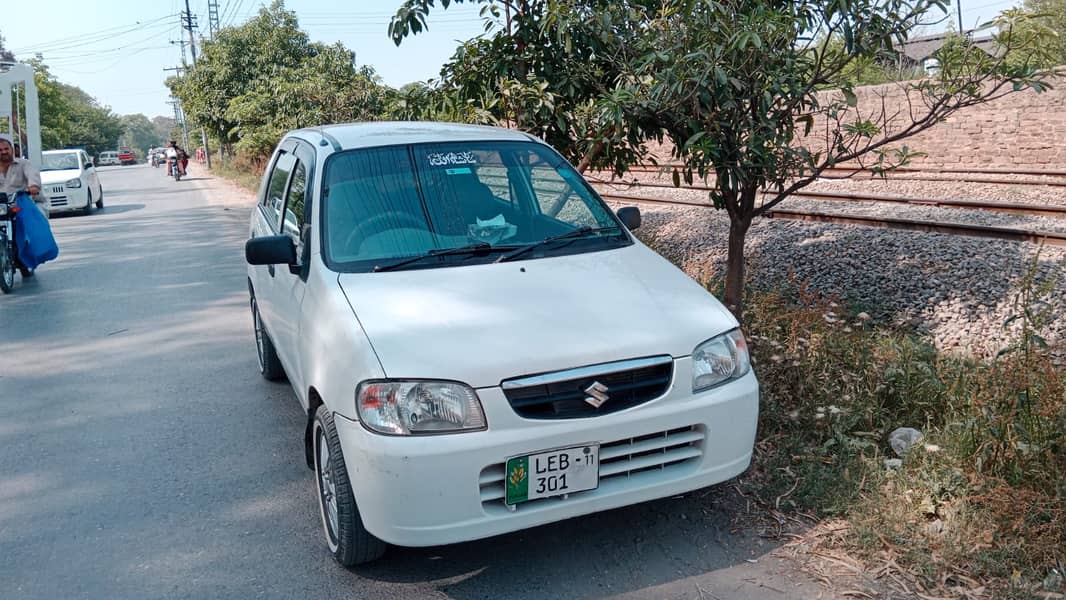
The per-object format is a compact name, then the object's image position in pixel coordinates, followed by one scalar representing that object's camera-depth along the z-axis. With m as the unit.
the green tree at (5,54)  85.08
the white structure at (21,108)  16.14
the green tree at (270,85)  17.72
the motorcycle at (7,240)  9.62
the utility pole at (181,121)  85.29
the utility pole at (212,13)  61.47
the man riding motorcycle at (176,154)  35.06
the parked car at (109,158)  94.41
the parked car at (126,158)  88.19
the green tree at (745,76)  4.97
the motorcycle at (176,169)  34.39
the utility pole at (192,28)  48.97
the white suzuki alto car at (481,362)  3.18
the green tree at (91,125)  106.12
